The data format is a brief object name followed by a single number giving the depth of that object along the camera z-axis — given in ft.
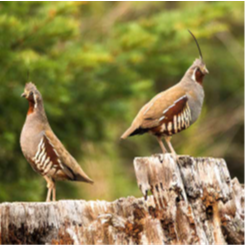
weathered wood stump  35.55
